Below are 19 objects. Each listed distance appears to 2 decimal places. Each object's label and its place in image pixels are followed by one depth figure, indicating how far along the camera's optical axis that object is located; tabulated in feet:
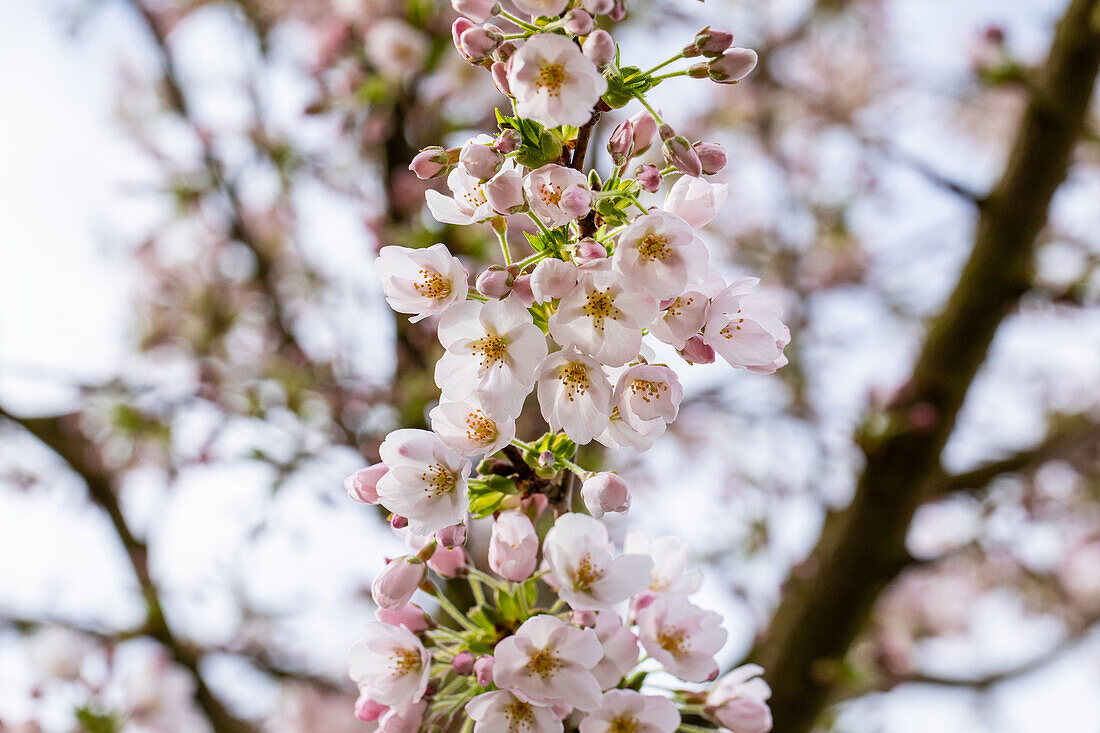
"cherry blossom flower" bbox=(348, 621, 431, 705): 2.51
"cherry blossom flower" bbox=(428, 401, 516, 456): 2.45
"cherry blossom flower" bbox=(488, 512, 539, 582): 2.49
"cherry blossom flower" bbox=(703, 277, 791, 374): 2.45
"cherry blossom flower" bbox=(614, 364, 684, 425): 2.43
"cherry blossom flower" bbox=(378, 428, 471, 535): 2.47
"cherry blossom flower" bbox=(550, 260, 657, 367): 2.39
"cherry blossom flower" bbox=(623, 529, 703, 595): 2.67
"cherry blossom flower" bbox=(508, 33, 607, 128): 2.38
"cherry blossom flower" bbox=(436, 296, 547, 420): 2.42
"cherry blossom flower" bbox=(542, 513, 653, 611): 2.47
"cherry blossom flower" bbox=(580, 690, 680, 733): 2.48
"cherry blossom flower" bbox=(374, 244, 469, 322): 2.48
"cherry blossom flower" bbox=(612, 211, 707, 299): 2.38
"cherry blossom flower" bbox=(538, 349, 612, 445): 2.44
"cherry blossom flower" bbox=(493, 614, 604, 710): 2.44
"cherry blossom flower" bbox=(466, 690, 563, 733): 2.46
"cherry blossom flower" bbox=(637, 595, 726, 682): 2.56
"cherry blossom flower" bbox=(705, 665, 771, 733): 2.60
